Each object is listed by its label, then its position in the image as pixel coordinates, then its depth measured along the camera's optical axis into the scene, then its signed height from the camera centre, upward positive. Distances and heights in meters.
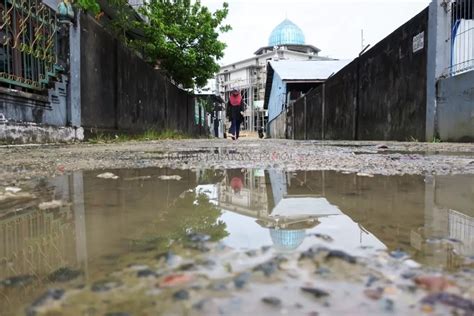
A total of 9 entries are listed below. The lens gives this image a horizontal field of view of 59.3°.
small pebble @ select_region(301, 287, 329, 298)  0.51 -0.20
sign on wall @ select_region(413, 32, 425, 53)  6.55 +1.46
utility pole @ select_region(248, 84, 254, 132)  56.12 +3.60
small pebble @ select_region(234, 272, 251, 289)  0.54 -0.19
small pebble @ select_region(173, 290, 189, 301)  0.50 -0.20
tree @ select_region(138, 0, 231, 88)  13.19 +3.19
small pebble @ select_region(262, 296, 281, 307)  0.48 -0.20
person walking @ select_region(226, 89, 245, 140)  14.36 +0.78
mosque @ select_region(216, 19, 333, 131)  55.03 +9.10
